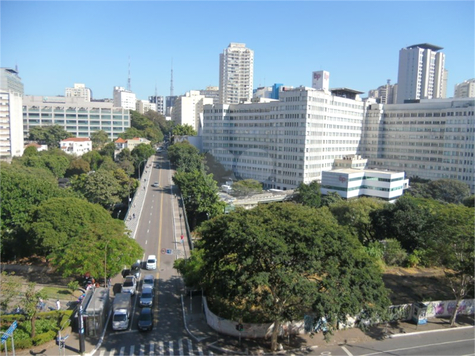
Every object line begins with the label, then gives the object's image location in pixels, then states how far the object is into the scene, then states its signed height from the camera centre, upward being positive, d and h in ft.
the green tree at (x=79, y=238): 84.07 -24.90
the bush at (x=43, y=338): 64.13 -33.57
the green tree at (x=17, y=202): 114.58 -22.24
